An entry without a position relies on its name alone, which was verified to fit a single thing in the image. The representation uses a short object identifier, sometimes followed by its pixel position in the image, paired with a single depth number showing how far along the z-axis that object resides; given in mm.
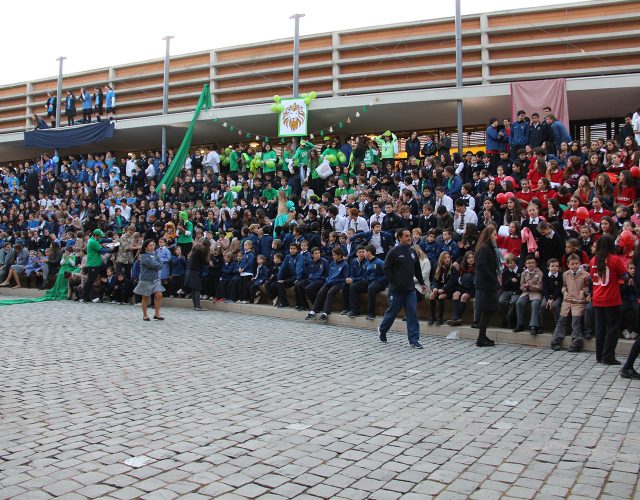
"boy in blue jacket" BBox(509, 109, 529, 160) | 16672
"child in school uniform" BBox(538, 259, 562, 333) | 10445
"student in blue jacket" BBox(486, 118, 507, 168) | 17359
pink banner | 17922
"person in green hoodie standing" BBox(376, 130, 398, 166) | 20109
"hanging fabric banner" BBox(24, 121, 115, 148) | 26000
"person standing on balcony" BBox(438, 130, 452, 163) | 17812
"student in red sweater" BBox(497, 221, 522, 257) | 11906
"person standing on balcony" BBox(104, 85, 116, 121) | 26922
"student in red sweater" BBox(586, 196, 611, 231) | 11959
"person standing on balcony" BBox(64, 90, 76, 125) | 28172
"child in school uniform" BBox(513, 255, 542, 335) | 10727
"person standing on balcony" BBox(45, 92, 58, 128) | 28928
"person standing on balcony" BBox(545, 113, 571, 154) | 16381
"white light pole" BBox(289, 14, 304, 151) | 21891
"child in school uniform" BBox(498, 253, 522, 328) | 11082
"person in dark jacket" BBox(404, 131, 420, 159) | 19312
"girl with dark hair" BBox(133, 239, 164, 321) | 13352
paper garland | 21094
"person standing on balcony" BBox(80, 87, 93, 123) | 27609
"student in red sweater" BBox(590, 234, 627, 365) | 8406
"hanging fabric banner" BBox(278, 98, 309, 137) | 21266
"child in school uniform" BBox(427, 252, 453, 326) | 11867
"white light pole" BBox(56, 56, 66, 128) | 28203
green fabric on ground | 19172
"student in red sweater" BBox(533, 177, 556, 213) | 13452
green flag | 23422
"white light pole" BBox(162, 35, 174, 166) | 24625
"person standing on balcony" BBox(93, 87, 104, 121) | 27203
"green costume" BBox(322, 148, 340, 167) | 20114
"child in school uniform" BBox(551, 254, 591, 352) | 9906
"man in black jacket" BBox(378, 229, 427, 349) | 10516
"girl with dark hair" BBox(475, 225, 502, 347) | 10312
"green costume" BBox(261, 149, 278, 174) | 21453
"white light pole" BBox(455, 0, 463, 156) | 19203
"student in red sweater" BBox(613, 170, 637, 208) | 12617
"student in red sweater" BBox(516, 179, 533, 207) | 13838
